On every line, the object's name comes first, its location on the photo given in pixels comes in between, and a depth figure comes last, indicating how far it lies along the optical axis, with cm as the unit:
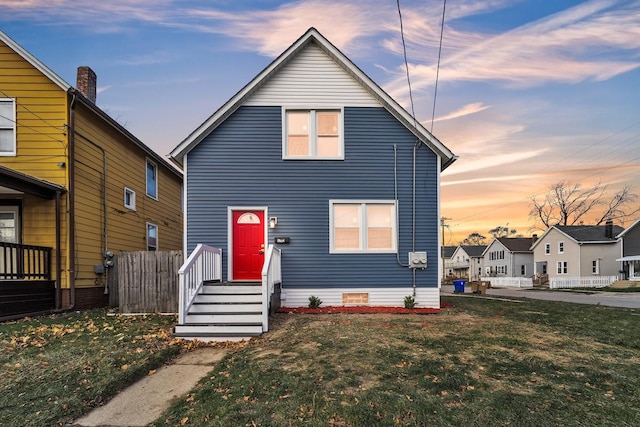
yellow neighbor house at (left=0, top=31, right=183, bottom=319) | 910
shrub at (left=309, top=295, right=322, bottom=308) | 987
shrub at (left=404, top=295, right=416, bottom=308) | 991
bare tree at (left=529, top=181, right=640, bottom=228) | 4544
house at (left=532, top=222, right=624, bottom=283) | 3344
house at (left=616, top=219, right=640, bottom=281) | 3042
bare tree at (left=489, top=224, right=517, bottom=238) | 8262
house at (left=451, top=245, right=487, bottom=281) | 5840
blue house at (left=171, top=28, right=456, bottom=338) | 1002
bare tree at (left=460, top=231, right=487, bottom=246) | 9531
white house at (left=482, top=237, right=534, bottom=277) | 4544
